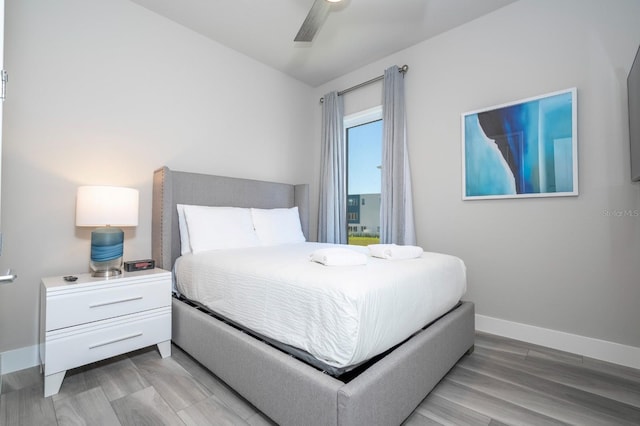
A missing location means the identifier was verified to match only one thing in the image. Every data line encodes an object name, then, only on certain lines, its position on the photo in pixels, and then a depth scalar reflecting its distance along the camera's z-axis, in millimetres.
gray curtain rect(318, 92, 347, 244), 3752
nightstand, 1700
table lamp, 2010
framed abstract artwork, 2295
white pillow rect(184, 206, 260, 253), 2477
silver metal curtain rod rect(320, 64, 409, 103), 3186
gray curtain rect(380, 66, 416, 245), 3104
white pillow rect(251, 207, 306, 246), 2947
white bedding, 1218
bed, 1186
